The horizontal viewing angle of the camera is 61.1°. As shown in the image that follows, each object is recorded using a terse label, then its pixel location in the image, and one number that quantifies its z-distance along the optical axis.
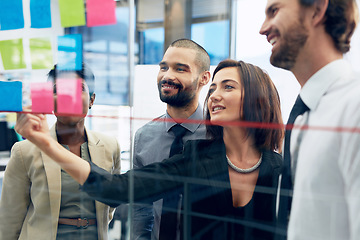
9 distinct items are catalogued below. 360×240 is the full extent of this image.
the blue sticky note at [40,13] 1.18
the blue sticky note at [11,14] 1.22
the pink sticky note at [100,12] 1.08
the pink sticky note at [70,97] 1.14
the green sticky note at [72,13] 1.13
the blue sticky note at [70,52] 1.15
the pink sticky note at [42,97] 1.16
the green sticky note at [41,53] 1.19
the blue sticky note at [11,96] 1.21
